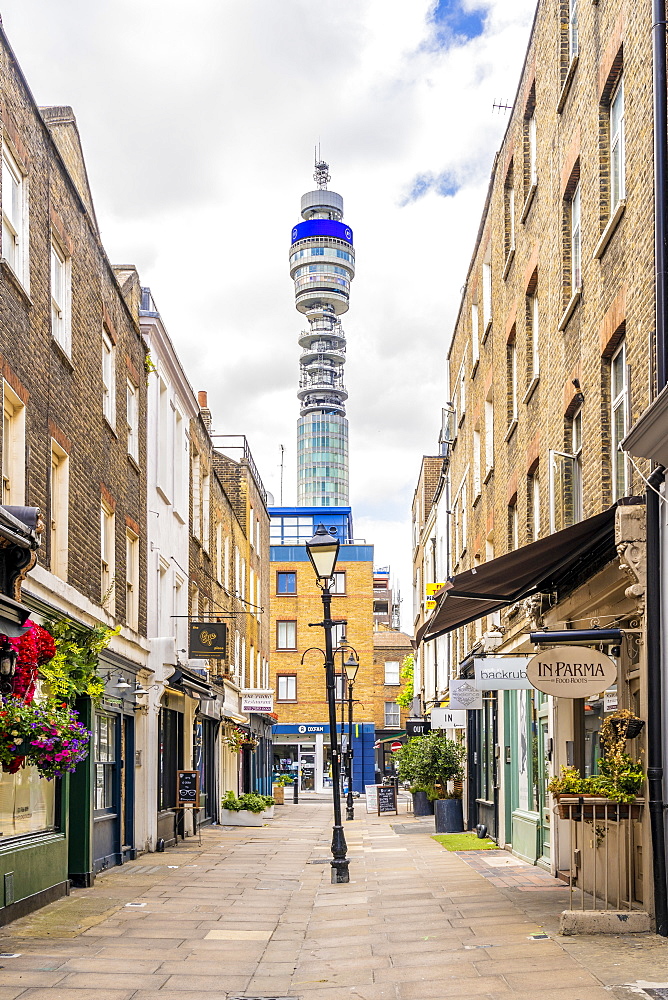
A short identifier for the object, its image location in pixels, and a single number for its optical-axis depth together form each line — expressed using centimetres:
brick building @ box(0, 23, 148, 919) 1305
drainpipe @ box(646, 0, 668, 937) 991
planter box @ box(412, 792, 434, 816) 3494
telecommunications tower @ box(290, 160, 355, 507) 17438
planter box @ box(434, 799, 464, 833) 2736
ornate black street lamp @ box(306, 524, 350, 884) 1595
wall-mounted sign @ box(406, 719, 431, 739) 4394
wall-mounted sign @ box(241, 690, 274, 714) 3600
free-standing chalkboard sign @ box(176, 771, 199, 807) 2473
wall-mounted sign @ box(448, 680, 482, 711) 2234
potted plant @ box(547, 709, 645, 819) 1038
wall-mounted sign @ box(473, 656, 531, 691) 1593
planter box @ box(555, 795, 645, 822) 1037
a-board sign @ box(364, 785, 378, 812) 3922
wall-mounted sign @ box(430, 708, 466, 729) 2772
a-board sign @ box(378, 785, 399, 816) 3716
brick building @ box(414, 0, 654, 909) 1162
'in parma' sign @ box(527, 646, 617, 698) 1093
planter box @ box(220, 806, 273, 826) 3212
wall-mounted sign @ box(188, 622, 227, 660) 2508
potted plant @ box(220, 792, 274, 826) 3216
